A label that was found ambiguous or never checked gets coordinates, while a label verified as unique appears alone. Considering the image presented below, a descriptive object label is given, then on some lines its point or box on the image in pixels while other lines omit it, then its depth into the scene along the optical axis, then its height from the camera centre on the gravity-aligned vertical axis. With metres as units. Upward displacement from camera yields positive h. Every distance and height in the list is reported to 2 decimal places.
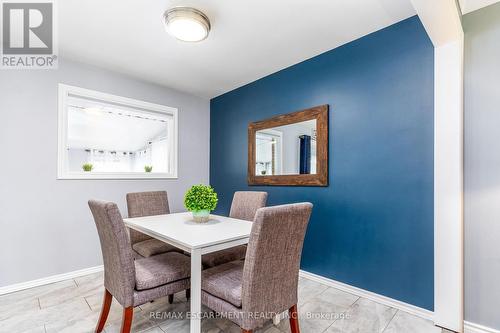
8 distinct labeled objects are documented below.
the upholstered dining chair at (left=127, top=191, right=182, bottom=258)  2.23 -0.46
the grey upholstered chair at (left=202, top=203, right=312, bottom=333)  1.25 -0.58
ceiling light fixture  1.90 +1.13
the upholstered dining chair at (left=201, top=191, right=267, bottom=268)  2.04 -0.47
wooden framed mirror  2.65 +0.21
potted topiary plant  2.02 -0.28
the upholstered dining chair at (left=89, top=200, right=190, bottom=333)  1.44 -0.68
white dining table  1.45 -0.45
